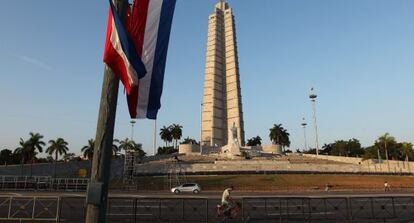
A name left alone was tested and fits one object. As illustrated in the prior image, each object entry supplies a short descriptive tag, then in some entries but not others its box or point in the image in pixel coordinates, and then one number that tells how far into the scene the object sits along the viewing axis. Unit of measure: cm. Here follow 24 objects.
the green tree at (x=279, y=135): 12529
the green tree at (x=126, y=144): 10562
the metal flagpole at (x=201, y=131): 10788
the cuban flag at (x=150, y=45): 621
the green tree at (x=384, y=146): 8262
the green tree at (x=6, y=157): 9381
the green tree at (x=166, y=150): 12271
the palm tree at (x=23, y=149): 7325
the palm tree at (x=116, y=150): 9606
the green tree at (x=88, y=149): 8856
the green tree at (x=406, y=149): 8362
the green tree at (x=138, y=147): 10410
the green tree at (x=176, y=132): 12461
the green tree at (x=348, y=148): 12412
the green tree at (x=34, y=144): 7394
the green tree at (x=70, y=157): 9975
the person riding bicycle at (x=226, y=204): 1619
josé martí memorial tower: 10638
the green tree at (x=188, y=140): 13190
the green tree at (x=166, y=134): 12731
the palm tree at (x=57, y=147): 8419
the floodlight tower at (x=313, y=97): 8981
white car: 4091
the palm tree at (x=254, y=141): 14055
